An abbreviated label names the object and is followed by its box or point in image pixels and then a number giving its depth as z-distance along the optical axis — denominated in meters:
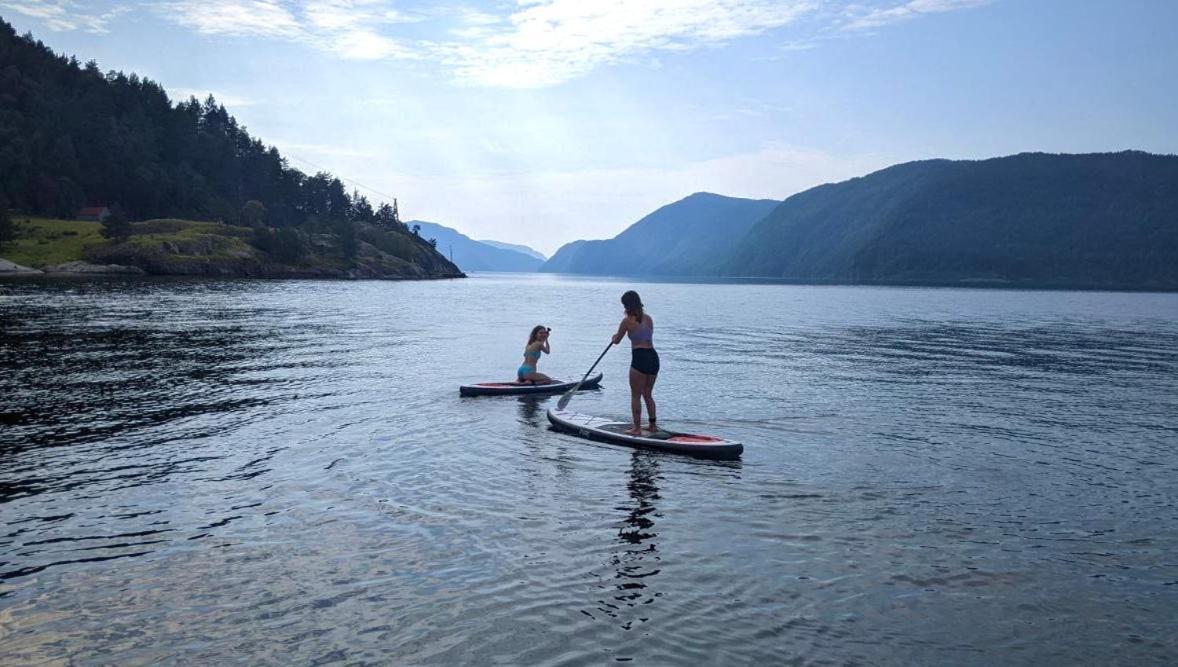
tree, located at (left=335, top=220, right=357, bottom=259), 191.38
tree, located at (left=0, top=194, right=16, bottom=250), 124.31
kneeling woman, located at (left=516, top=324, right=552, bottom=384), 27.14
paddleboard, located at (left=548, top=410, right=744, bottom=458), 17.28
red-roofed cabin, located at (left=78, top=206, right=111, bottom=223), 158.88
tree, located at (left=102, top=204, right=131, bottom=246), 136.11
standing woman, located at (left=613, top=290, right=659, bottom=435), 18.78
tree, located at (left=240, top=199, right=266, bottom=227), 181.38
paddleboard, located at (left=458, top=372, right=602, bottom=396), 25.88
